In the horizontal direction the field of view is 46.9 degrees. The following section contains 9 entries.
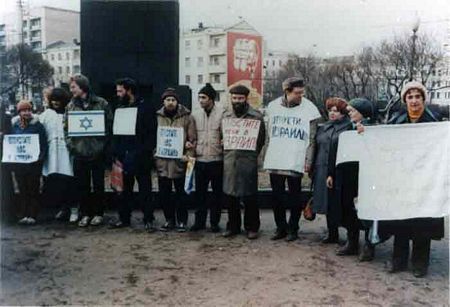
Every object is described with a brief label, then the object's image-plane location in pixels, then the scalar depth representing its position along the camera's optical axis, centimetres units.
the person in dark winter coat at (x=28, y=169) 621
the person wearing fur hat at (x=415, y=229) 459
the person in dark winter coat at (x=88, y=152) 607
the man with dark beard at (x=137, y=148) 601
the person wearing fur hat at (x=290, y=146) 565
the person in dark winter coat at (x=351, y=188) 516
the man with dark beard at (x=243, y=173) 571
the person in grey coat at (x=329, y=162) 534
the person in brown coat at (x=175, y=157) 596
